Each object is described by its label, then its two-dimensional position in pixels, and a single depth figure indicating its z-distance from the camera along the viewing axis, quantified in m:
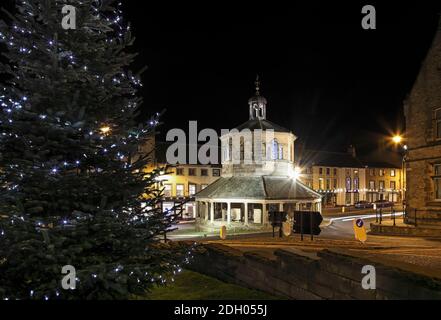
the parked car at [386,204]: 68.59
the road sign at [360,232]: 20.09
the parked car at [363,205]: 66.94
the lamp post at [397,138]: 30.48
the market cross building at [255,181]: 38.97
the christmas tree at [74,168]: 7.66
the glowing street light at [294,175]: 44.14
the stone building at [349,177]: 73.06
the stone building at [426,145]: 24.17
